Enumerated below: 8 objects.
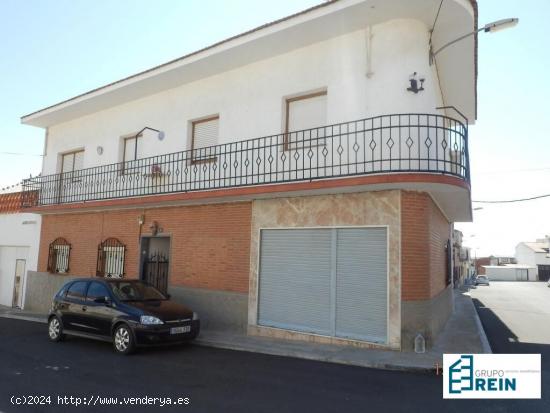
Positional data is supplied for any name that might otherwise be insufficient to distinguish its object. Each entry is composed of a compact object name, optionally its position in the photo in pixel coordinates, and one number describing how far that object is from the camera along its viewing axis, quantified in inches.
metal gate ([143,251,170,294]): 488.4
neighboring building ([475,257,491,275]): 3642.7
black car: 325.4
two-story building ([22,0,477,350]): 335.3
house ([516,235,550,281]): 2645.2
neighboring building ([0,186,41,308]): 642.8
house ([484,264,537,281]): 2645.2
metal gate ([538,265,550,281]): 2608.3
